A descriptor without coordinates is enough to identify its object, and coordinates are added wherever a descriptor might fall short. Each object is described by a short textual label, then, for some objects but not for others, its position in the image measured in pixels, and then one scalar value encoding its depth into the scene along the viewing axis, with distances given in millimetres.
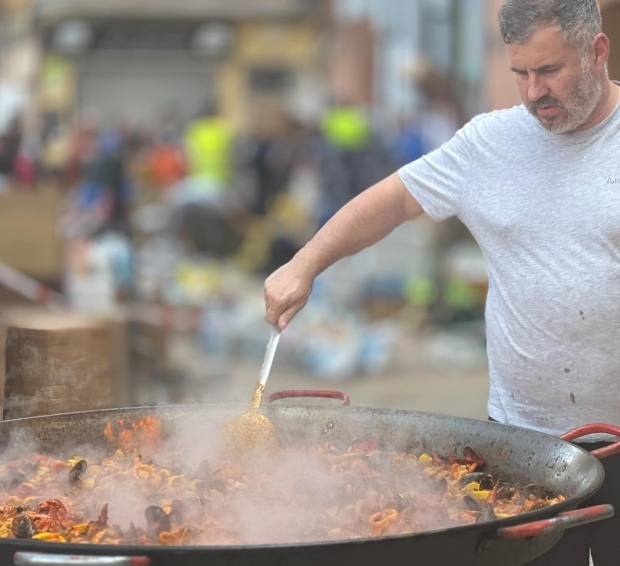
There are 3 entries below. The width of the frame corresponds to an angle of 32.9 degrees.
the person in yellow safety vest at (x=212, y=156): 14492
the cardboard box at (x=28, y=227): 6977
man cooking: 2727
